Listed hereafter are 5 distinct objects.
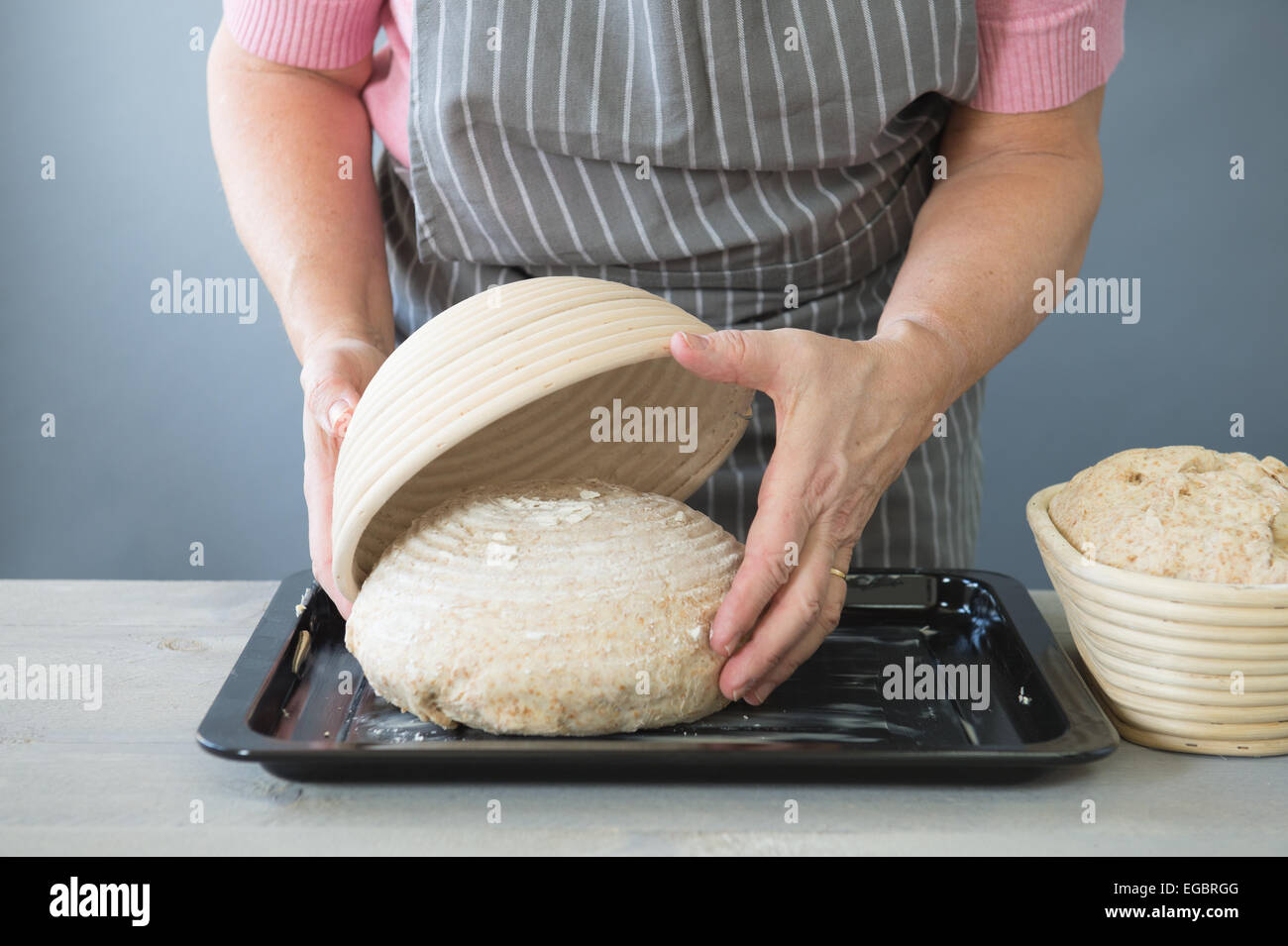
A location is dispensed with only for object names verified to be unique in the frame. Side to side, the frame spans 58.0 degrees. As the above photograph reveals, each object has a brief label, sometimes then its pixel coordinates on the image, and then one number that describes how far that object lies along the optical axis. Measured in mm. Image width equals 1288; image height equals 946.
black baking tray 803
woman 1022
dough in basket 851
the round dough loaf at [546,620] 861
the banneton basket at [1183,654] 832
